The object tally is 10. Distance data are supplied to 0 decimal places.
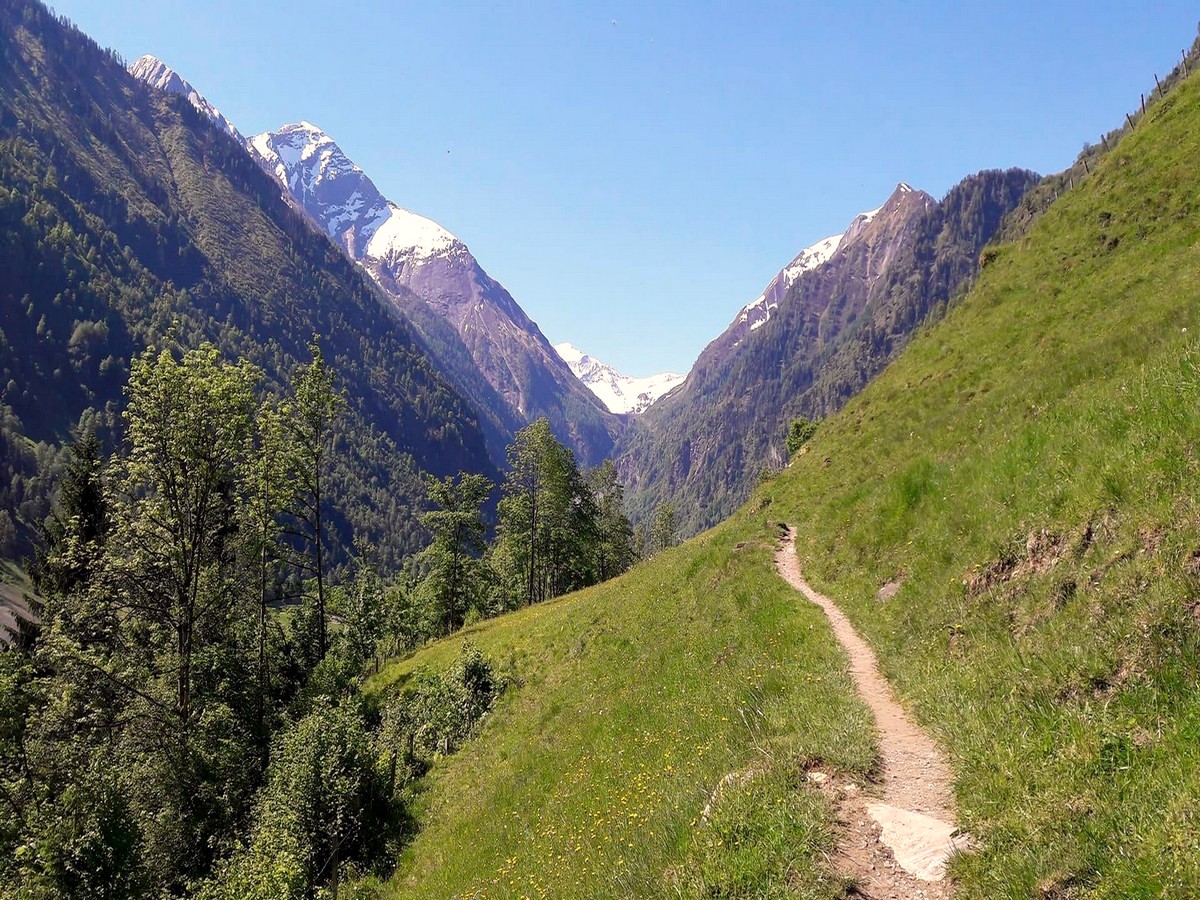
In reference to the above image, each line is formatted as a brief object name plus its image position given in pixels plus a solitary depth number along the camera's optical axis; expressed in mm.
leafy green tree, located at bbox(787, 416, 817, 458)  95875
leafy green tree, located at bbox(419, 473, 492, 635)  57250
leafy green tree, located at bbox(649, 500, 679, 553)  135750
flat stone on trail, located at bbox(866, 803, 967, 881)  6219
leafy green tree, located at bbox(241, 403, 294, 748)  29828
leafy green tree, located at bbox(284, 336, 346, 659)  33750
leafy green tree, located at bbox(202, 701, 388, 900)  17656
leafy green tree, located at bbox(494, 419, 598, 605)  64250
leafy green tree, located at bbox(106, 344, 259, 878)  23047
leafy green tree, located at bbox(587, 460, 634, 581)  94125
